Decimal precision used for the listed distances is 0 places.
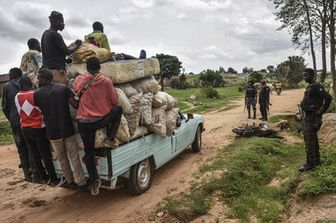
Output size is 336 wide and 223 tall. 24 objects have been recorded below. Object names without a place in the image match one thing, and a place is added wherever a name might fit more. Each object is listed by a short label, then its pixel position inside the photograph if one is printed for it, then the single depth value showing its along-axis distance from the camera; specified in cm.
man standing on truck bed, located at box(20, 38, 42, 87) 695
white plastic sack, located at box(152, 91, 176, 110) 725
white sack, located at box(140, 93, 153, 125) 682
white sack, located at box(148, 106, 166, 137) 711
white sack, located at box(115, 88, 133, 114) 613
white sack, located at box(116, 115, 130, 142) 602
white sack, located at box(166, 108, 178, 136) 770
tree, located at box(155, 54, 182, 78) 5094
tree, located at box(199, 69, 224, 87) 4669
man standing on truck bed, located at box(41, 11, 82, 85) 623
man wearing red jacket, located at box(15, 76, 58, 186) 595
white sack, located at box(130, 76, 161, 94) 692
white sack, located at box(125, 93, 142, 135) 646
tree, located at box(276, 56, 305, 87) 4403
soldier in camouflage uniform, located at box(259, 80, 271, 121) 1559
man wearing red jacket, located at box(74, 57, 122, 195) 568
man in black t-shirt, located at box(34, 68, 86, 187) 568
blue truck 592
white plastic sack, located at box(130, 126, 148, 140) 655
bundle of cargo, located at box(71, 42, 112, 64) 641
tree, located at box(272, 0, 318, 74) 2217
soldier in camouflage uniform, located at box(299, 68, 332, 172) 669
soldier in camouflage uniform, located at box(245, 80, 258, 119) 1633
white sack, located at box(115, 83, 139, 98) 653
